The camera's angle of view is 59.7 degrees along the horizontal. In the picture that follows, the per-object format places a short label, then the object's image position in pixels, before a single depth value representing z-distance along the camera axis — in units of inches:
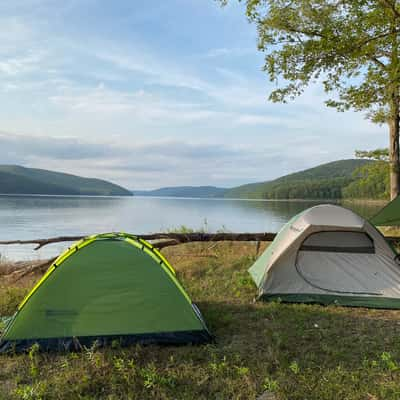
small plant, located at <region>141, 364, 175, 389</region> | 138.4
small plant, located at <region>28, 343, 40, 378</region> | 149.9
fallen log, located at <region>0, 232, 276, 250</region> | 403.2
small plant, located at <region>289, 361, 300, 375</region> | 147.4
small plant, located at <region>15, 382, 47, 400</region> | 130.3
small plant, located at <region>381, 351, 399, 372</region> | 150.8
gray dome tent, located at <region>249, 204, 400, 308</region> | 251.1
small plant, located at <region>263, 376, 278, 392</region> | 135.3
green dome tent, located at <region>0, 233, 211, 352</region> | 172.1
